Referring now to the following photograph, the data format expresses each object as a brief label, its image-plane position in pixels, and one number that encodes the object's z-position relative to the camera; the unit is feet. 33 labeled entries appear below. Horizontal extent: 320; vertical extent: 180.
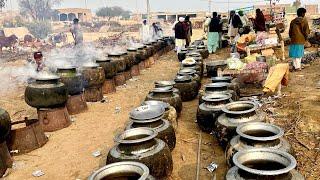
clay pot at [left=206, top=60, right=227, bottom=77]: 35.58
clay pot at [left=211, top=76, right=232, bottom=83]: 24.63
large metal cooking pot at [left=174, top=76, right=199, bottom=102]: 27.48
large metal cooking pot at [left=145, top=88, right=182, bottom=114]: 22.40
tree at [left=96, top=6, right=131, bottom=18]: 249.06
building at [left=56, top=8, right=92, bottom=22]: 207.62
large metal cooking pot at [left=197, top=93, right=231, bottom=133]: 19.56
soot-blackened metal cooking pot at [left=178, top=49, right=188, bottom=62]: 47.65
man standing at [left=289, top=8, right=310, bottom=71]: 32.27
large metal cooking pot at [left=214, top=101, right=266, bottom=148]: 16.11
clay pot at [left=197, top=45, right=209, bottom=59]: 47.34
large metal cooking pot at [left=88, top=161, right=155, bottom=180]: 10.92
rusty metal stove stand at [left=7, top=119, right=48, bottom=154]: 19.71
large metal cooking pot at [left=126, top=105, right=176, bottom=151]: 16.46
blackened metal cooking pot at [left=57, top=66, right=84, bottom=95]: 26.76
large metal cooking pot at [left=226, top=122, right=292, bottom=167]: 12.39
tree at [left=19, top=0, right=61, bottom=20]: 162.71
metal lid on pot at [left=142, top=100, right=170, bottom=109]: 19.45
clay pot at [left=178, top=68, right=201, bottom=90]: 29.14
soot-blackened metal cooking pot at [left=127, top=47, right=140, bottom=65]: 42.06
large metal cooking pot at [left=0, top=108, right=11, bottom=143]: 16.81
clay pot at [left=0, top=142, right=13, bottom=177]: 17.22
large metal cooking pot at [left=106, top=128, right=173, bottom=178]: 13.35
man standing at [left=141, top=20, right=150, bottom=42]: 73.74
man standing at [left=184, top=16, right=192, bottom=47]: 52.08
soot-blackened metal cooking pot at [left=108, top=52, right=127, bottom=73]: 36.87
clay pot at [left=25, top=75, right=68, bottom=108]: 22.89
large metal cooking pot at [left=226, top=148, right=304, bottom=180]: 9.61
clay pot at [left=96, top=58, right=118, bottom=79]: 33.40
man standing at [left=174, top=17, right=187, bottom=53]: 51.42
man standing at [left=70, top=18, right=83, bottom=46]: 50.96
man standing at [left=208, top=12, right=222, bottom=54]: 50.65
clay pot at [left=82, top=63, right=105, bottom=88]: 29.99
